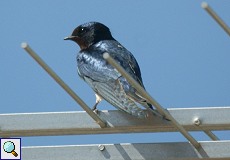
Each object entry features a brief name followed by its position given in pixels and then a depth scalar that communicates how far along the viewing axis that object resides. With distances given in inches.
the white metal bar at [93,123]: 162.6
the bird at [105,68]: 179.9
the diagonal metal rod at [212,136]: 183.5
